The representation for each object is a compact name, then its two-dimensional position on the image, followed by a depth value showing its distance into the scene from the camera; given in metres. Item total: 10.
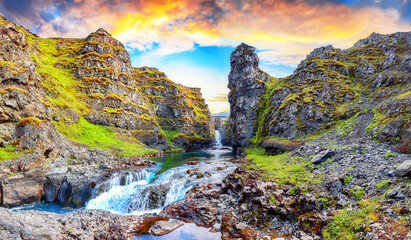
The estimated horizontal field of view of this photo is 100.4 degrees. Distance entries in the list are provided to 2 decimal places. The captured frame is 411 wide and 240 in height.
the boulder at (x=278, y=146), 36.97
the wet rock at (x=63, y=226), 7.96
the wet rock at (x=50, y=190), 25.44
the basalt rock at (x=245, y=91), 79.56
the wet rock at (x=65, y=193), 25.30
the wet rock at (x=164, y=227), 14.46
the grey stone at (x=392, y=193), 10.17
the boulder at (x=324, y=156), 21.03
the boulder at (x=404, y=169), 11.16
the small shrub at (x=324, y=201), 12.49
